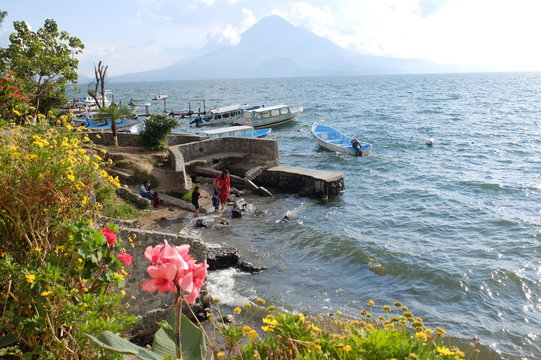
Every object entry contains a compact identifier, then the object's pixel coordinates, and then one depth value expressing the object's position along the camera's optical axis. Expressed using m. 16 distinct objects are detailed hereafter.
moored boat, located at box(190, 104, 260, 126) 51.06
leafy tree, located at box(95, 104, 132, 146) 21.62
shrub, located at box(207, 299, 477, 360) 3.07
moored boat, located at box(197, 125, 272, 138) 27.95
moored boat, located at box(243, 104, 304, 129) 46.19
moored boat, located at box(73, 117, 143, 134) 36.28
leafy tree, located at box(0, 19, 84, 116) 16.47
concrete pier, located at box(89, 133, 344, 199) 20.59
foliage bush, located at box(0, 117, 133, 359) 3.94
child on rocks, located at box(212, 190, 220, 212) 17.03
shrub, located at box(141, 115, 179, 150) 21.73
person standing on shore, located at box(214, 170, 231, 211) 16.96
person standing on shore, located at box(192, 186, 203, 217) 16.12
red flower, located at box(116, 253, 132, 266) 4.65
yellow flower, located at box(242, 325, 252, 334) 3.34
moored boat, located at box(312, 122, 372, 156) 31.98
